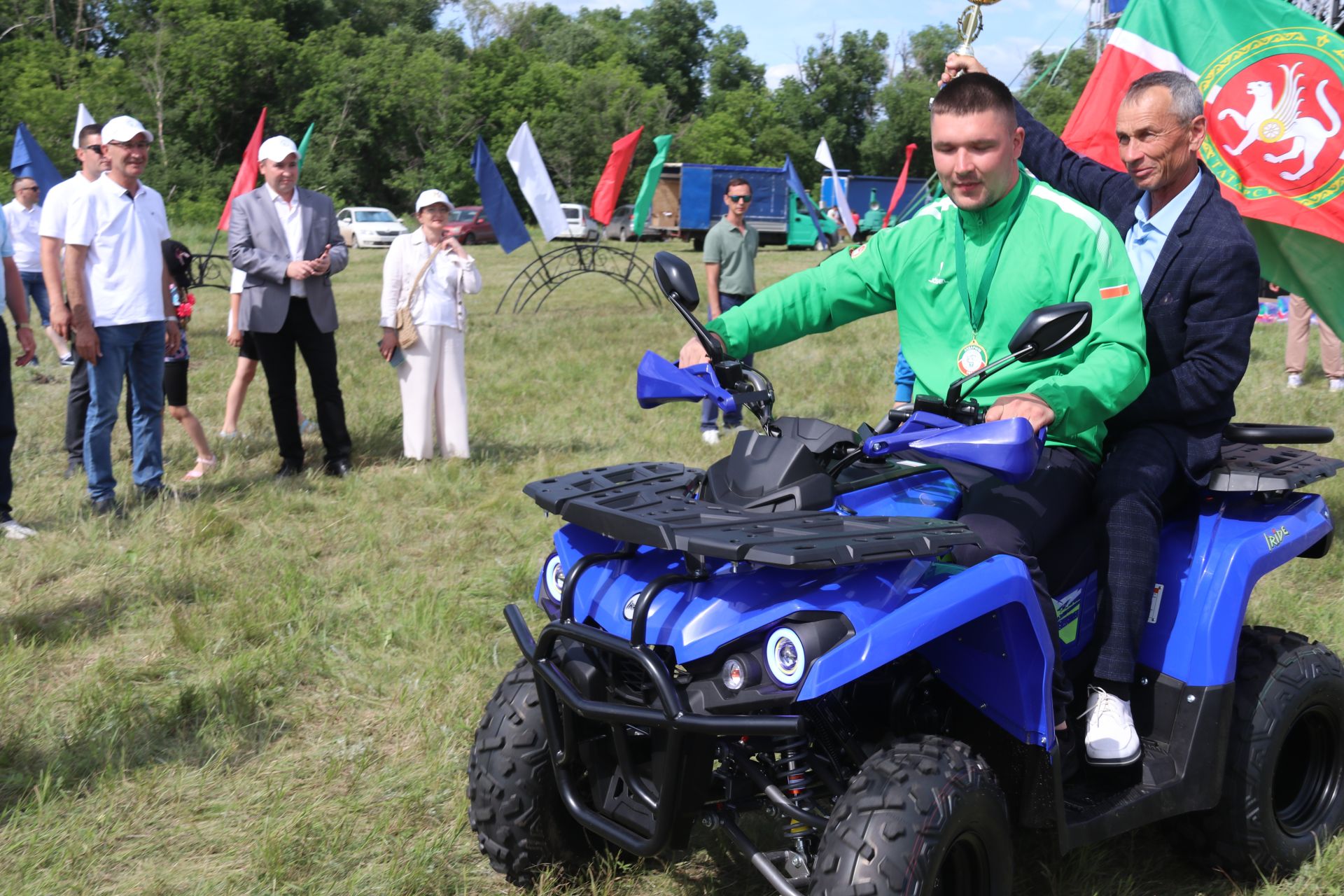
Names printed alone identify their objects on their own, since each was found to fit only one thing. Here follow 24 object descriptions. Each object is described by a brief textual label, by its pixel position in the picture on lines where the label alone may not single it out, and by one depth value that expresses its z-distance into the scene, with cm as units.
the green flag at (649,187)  1723
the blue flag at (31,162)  1246
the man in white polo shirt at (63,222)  670
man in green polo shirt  1002
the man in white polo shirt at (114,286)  666
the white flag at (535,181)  1647
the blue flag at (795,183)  2250
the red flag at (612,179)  1741
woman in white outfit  820
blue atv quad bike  234
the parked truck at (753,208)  3806
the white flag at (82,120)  886
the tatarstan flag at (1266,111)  581
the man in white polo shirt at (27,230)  1250
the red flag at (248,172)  1091
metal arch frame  1944
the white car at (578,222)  3991
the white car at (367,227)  3784
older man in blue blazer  301
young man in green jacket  283
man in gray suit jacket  758
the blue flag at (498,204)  1520
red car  3731
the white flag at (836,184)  2441
